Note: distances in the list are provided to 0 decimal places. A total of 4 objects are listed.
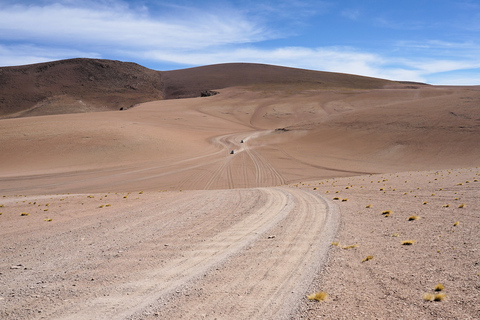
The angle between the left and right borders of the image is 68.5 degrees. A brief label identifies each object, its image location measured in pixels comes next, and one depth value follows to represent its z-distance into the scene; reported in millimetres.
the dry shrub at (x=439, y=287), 5732
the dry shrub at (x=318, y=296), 5617
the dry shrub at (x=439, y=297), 5398
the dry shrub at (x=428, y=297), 5466
